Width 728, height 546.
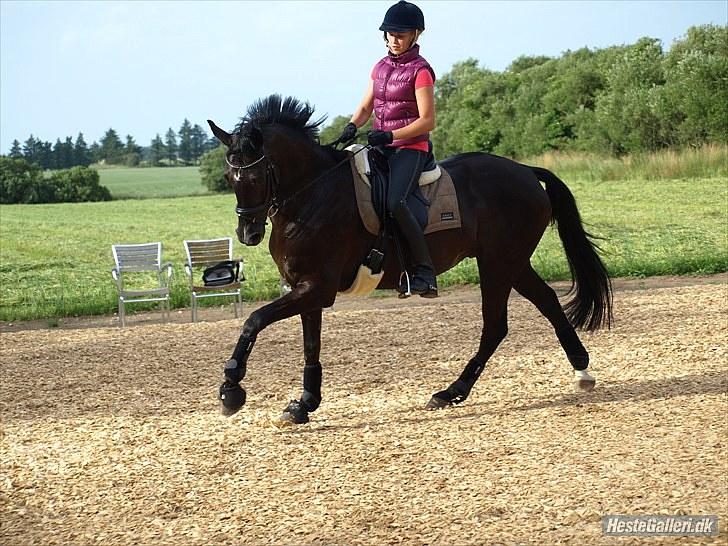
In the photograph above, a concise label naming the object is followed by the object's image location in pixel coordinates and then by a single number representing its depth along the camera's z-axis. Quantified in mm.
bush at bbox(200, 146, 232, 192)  57938
